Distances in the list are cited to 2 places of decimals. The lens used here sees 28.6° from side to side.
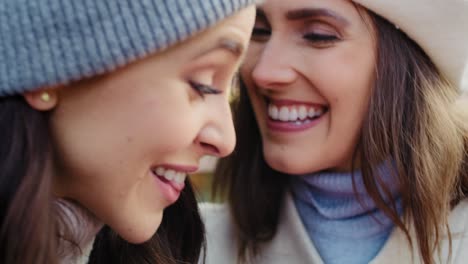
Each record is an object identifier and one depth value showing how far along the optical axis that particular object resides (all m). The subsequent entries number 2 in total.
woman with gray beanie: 0.54
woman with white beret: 0.76
